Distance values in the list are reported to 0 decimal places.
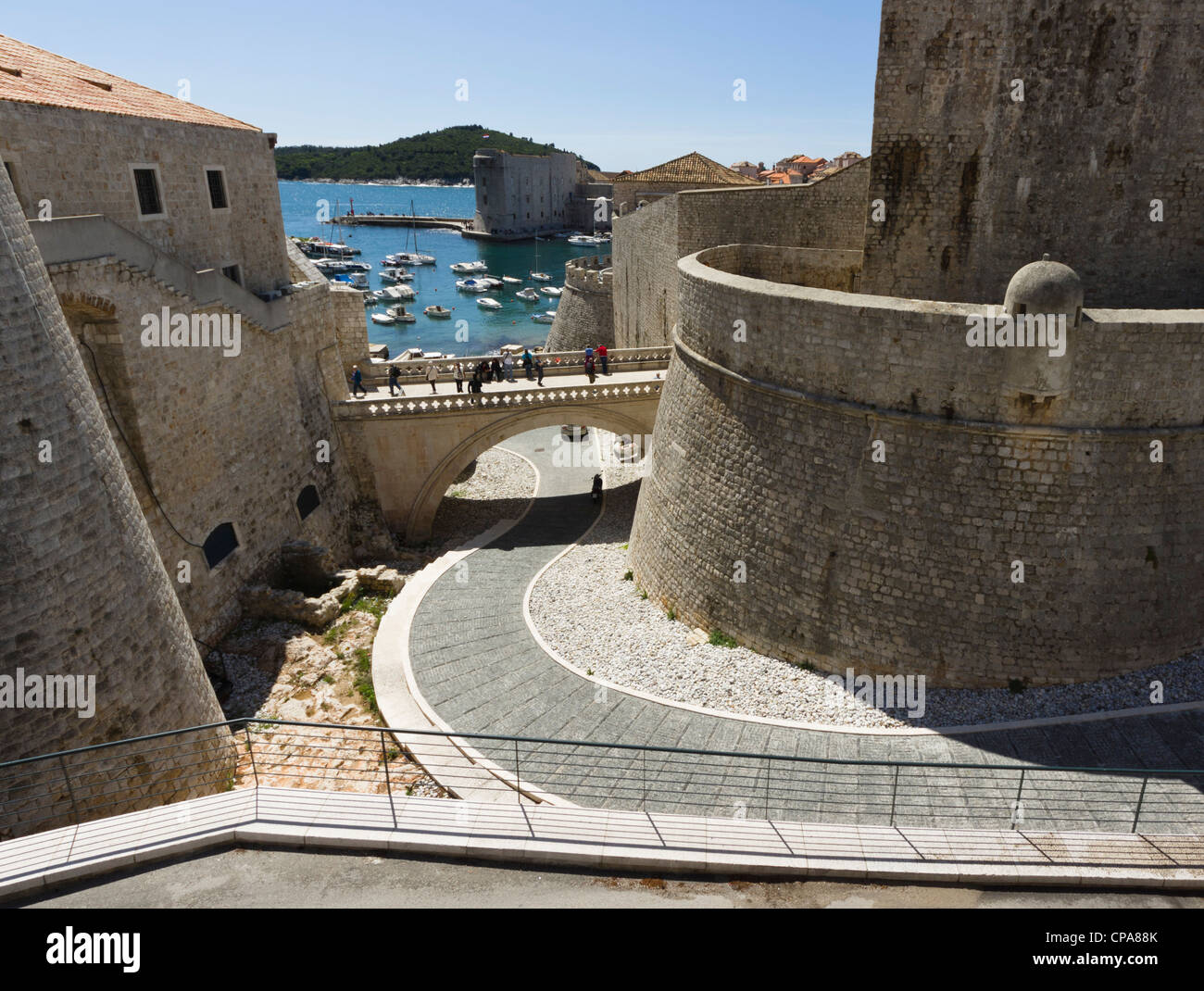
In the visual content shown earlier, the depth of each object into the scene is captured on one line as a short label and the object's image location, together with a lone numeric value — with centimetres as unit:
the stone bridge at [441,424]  2264
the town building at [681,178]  4016
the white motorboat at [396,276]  8362
